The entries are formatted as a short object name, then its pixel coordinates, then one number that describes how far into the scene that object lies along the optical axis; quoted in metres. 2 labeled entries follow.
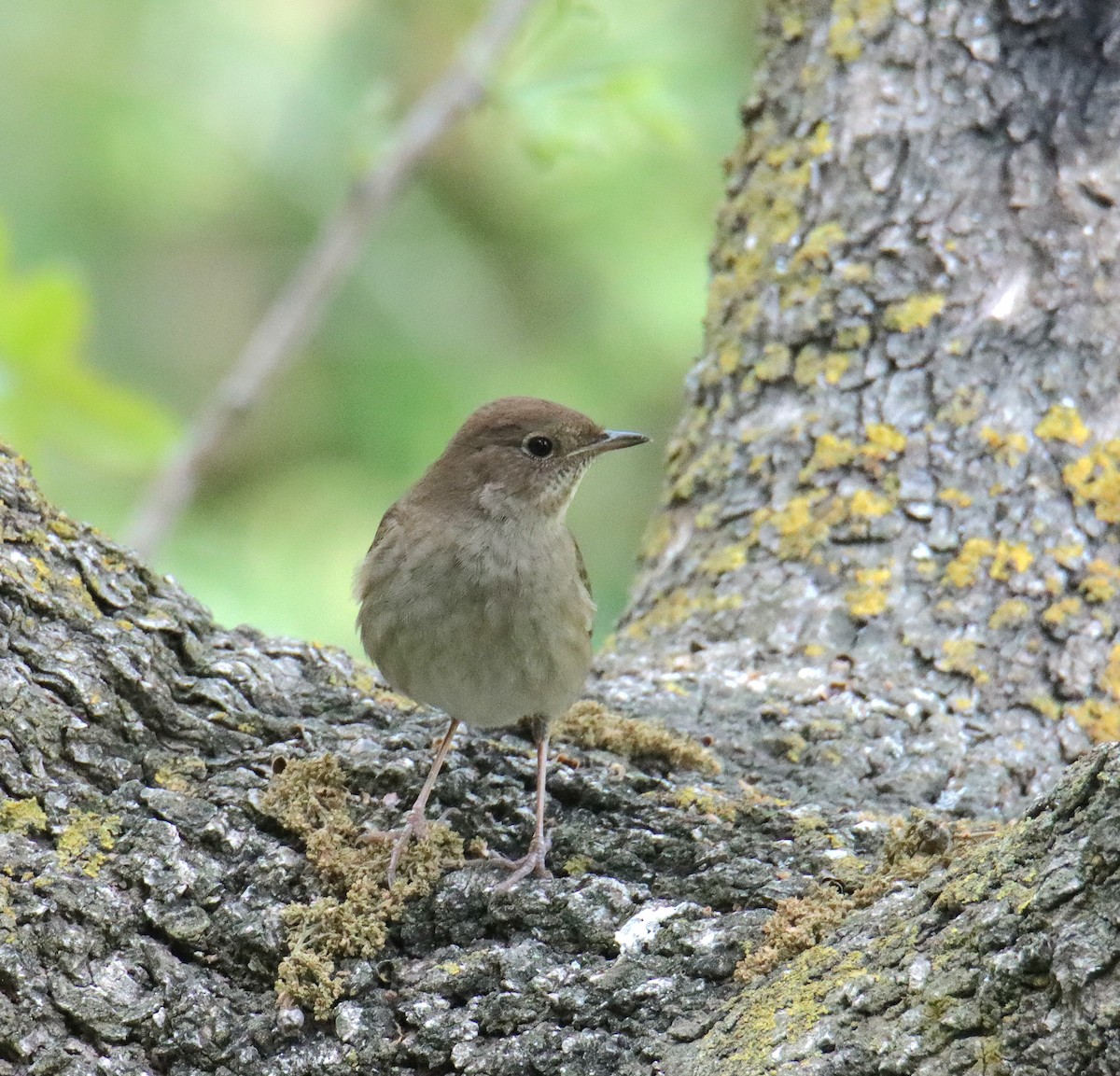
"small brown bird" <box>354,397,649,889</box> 7.76
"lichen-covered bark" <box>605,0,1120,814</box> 8.34
